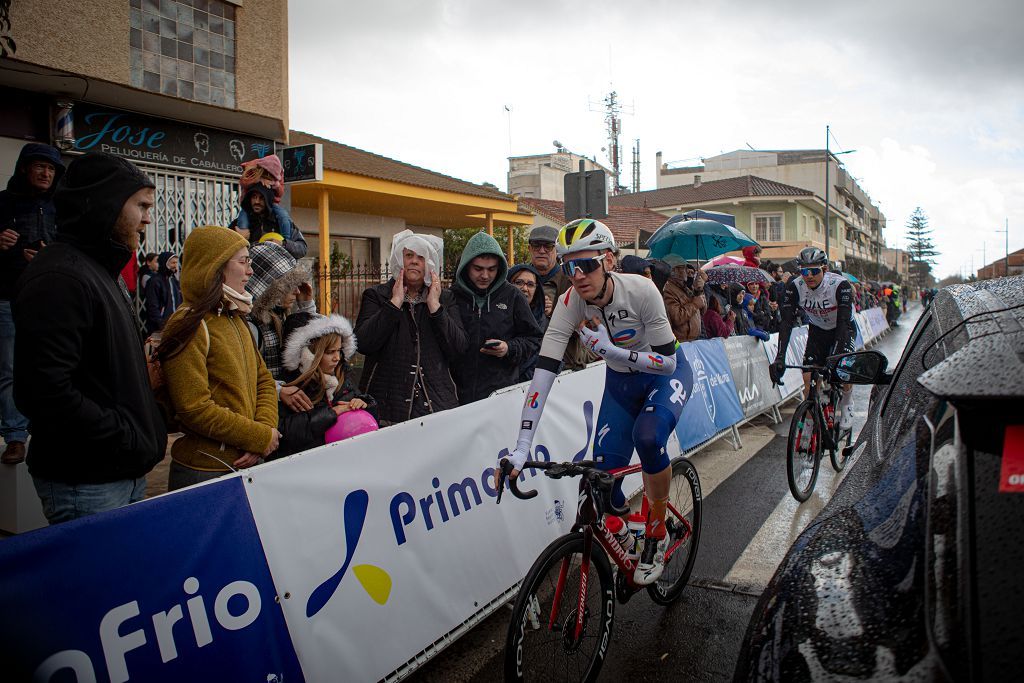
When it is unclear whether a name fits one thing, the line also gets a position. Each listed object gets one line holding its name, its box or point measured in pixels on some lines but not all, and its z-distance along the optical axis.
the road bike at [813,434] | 5.96
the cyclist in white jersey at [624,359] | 3.65
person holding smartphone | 5.36
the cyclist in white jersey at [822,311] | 7.13
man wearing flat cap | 6.82
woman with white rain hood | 4.76
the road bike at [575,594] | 2.82
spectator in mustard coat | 3.07
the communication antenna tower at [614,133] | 70.31
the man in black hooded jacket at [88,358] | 2.39
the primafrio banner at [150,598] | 1.98
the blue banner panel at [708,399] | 7.10
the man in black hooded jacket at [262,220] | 5.69
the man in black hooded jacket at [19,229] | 5.42
